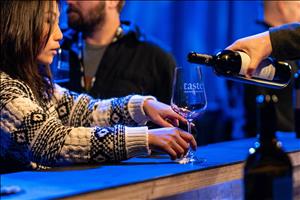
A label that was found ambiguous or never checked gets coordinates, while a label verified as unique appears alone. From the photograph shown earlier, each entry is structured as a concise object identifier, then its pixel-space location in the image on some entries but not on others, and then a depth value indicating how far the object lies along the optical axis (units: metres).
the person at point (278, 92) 2.50
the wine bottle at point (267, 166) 1.13
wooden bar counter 1.19
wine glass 1.52
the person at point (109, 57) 2.74
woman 1.51
